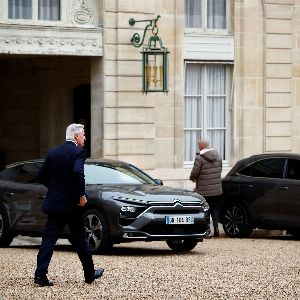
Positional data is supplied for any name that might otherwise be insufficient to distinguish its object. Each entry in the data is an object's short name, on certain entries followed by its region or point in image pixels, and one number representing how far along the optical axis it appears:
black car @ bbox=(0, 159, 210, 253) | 18.73
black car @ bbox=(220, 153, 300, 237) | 22.84
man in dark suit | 14.60
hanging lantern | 28.44
